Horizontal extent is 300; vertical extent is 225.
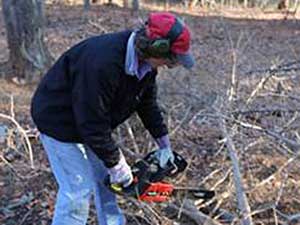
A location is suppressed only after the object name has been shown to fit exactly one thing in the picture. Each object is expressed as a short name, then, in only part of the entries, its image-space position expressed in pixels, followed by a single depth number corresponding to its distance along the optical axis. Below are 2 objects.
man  3.01
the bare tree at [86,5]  15.49
